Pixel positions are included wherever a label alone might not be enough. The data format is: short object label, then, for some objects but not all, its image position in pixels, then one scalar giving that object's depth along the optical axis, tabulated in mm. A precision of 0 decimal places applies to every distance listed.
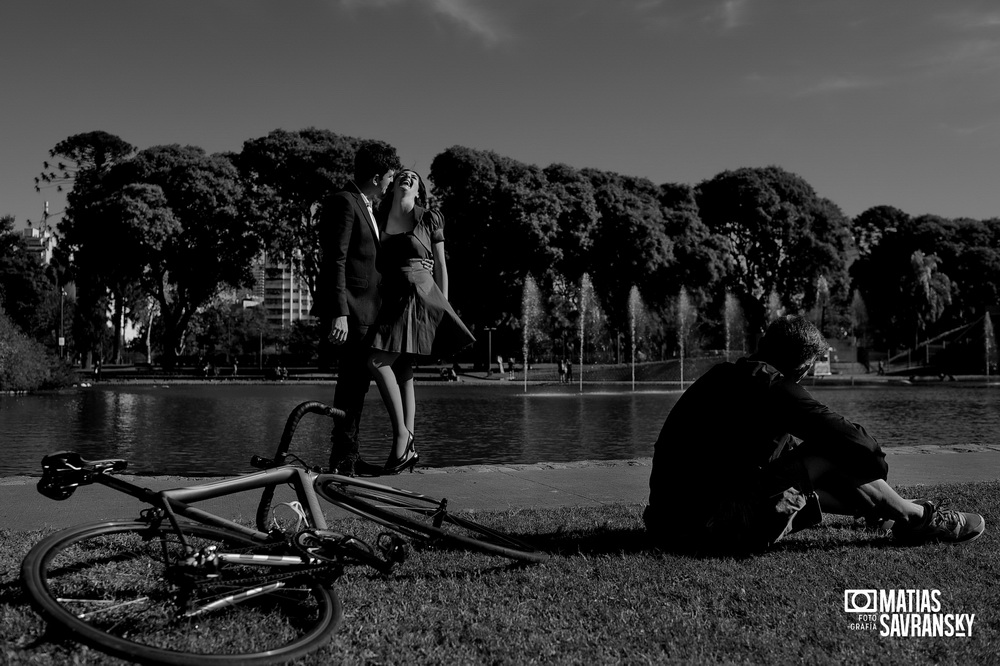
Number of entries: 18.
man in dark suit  4516
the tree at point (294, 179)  42562
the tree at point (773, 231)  55281
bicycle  2535
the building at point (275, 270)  45875
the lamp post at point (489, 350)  44825
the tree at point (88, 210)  42906
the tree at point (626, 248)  45750
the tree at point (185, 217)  41469
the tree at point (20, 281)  54312
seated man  3992
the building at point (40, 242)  76019
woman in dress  4707
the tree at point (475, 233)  43750
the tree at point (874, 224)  71688
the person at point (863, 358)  57456
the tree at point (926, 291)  64625
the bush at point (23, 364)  26469
